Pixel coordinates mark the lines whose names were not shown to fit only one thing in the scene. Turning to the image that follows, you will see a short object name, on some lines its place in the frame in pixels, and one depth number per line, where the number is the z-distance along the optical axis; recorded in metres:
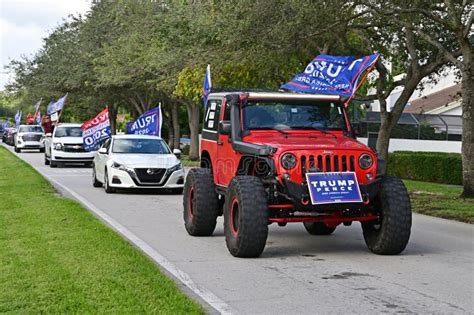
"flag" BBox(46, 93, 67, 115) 45.53
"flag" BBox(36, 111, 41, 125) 57.80
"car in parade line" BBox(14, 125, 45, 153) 49.75
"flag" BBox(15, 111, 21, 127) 66.64
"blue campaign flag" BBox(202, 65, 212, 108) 22.24
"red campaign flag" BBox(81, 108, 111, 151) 29.80
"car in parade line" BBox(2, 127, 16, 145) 64.50
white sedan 20.20
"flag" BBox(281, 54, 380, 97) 17.36
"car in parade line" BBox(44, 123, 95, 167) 32.69
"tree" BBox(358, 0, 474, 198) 17.95
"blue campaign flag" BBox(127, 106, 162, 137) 29.13
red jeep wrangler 10.35
